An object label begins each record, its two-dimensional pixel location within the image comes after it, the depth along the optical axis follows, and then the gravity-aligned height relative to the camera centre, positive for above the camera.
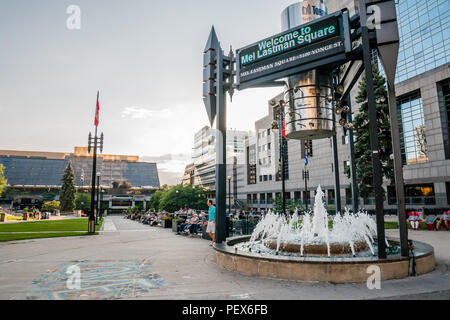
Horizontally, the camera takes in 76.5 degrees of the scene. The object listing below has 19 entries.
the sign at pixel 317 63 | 6.40 +3.66
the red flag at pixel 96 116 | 20.05 +5.78
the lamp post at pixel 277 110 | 8.02 +2.60
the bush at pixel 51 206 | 67.58 -1.60
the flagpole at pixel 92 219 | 18.09 -1.29
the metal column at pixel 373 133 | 6.04 +1.40
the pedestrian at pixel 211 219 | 10.30 -0.79
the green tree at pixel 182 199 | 55.16 -0.23
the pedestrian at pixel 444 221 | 19.80 -1.78
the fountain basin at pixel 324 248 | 7.18 -1.32
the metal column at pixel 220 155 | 8.76 +1.33
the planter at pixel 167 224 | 23.30 -2.10
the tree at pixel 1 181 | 62.26 +4.14
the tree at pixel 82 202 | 88.12 -0.91
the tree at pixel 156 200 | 76.70 -0.48
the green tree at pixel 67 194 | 73.19 +1.31
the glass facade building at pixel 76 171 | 130.50 +14.17
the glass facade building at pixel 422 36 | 35.50 +21.06
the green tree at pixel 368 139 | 24.62 +4.96
